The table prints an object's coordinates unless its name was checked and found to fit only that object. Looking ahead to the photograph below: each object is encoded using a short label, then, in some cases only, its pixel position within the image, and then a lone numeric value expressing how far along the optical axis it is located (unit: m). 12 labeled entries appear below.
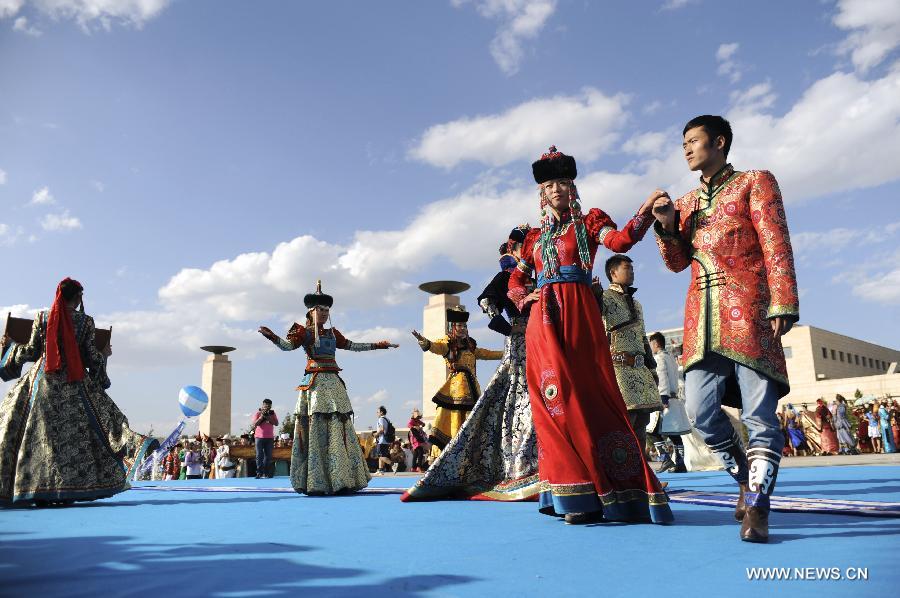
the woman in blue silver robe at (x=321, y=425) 7.04
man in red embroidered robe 2.84
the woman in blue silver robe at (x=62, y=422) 5.76
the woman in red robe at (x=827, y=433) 16.44
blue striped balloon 14.74
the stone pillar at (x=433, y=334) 26.20
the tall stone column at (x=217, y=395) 32.34
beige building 39.31
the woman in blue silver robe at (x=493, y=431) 5.13
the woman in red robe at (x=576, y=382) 3.46
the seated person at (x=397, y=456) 16.50
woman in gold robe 7.48
